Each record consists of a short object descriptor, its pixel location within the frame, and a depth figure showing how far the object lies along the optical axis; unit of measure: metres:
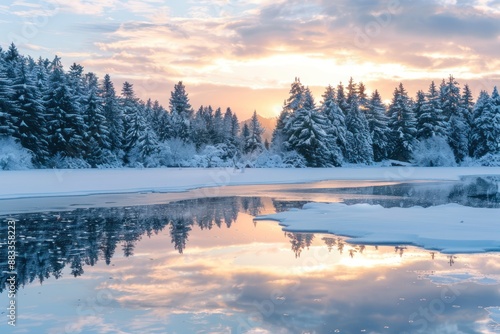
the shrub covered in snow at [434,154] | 81.25
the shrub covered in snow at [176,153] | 79.06
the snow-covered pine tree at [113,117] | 75.31
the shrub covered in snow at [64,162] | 60.95
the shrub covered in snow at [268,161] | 69.62
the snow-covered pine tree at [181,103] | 103.11
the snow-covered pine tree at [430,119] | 83.12
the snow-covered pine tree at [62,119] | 62.19
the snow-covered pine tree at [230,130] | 113.43
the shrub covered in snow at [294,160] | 69.38
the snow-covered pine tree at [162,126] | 92.19
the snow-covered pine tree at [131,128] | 77.39
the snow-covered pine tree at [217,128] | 110.88
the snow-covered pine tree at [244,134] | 137.62
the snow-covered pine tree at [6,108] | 55.06
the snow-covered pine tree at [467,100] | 87.62
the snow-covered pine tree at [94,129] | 67.69
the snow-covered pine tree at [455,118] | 84.44
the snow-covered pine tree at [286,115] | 72.12
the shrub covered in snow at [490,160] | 80.74
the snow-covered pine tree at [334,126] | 73.94
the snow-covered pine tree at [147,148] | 75.88
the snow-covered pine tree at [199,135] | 101.12
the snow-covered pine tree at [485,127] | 80.81
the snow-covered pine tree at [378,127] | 82.12
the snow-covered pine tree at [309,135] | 69.12
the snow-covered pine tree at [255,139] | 108.06
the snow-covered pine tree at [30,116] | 57.38
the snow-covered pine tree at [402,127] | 82.19
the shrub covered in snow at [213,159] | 77.50
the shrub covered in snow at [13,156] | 51.09
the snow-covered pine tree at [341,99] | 84.93
